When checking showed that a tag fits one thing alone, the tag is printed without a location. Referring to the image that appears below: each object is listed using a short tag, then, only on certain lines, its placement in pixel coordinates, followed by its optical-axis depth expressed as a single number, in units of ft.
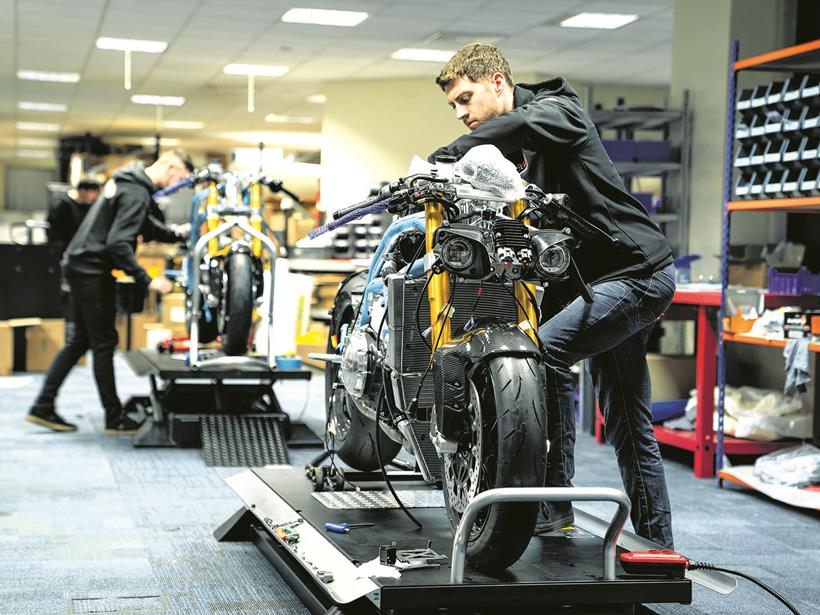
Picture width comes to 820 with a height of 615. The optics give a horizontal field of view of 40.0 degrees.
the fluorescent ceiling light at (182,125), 61.21
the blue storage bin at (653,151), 25.40
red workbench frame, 17.28
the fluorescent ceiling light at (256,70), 43.47
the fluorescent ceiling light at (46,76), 45.93
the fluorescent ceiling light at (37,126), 65.57
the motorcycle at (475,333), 7.94
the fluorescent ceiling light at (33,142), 74.48
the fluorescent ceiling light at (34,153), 82.28
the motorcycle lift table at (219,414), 17.87
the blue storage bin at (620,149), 24.41
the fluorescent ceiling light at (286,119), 58.80
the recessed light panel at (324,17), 33.45
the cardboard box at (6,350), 31.30
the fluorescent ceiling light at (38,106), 56.08
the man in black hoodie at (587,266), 9.43
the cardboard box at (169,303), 36.88
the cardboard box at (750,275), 20.58
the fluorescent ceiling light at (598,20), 33.81
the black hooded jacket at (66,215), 34.01
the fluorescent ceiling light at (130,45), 38.24
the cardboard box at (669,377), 20.26
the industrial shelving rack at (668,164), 24.72
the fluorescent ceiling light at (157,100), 52.16
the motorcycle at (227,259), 18.65
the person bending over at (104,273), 20.24
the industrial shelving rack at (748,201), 15.61
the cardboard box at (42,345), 33.09
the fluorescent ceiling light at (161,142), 69.51
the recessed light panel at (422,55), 39.83
